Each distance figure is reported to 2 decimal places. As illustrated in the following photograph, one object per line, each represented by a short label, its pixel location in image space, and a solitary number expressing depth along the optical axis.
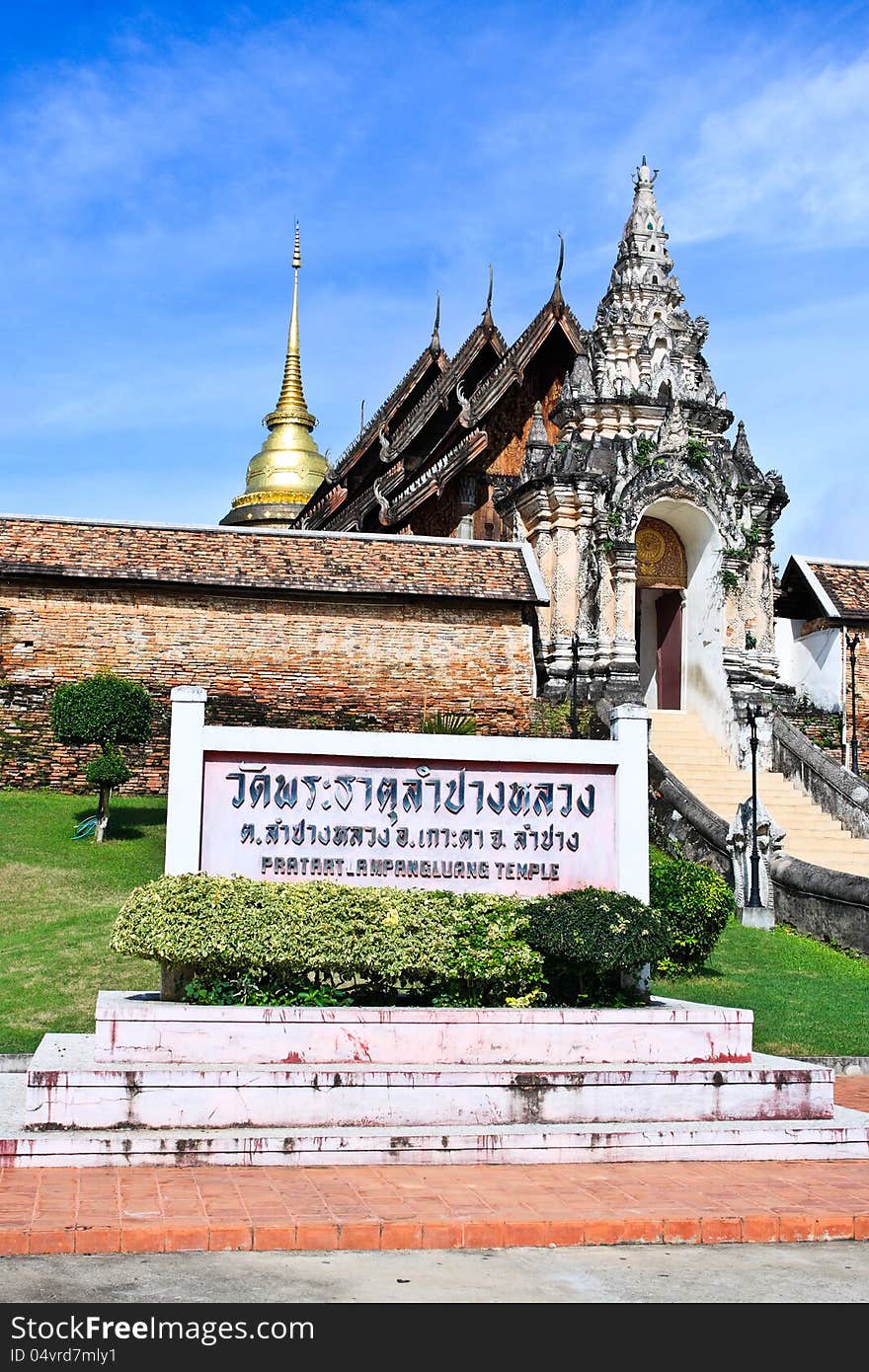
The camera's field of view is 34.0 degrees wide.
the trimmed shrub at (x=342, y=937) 7.81
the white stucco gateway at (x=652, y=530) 23.73
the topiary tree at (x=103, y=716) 17.38
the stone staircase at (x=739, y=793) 18.64
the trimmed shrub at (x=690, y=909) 12.15
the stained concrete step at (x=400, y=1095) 7.02
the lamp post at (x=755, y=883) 15.95
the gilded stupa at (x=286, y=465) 50.91
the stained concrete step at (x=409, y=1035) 7.51
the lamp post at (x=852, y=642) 24.00
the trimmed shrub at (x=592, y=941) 8.16
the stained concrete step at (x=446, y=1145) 6.75
